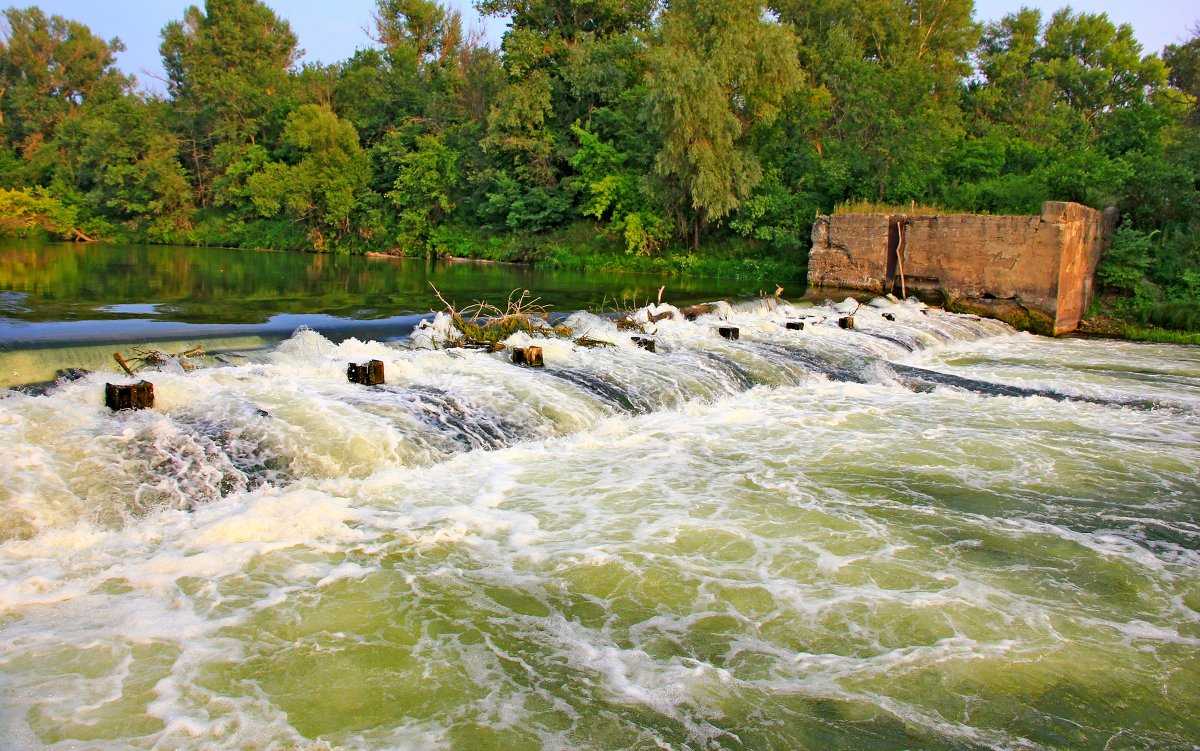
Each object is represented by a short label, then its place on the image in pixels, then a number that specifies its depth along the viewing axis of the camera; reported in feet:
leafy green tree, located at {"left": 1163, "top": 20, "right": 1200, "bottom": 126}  110.42
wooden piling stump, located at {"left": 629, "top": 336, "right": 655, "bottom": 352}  35.91
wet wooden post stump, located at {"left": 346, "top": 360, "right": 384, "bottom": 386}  26.32
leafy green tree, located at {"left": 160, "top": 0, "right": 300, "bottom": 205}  142.82
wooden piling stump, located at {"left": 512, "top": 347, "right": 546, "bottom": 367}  30.96
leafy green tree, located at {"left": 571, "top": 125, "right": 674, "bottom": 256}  95.35
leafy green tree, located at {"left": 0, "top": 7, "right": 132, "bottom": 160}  168.25
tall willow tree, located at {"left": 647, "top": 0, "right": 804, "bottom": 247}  82.17
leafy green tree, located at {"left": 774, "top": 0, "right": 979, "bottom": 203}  77.82
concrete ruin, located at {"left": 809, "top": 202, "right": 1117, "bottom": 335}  54.54
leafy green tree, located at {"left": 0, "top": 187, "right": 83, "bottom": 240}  122.93
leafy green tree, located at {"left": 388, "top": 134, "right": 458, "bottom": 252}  119.34
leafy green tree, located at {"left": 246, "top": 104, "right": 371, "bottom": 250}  128.26
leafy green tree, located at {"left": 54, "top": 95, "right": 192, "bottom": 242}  134.72
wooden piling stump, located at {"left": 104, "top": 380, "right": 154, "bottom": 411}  20.61
